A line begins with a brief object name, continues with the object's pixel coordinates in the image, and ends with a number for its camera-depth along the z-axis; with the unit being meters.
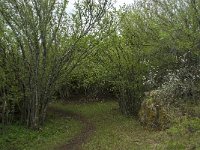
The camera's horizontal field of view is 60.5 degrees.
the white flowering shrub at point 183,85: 8.02
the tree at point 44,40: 8.98
